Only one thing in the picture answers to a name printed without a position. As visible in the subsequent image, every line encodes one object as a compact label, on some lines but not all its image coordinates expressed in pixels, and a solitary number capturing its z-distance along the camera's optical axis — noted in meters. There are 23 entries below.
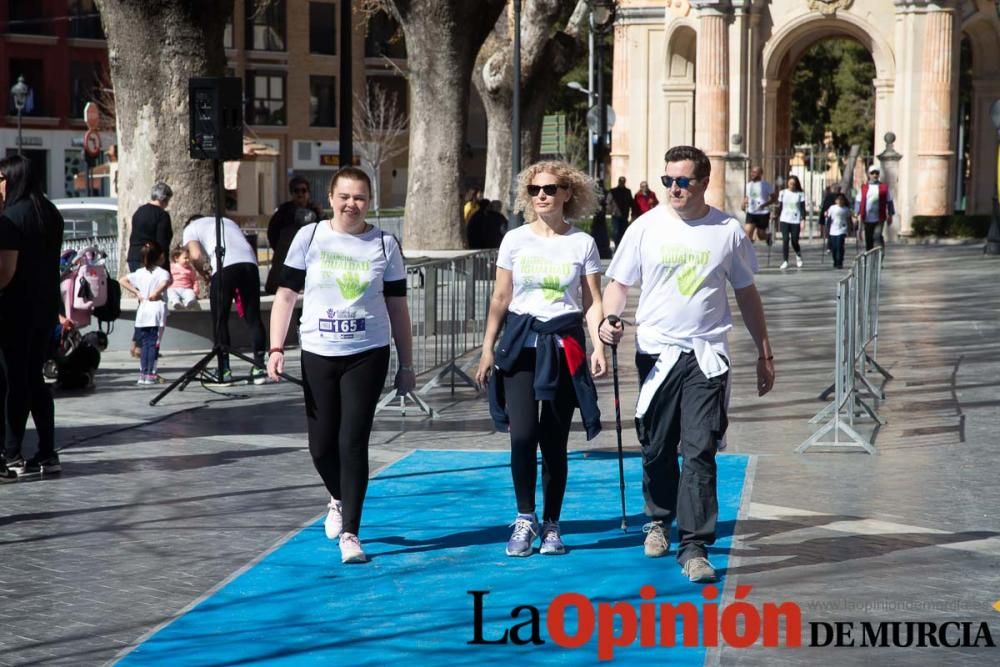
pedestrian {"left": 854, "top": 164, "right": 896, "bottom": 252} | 33.06
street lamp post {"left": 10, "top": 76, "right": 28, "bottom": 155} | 50.06
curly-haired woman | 7.71
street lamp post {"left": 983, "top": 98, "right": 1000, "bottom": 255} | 36.12
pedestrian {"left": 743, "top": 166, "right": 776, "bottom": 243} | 32.69
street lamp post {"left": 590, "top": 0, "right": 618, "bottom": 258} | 31.69
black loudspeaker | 14.91
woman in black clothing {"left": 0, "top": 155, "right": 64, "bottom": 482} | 9.79
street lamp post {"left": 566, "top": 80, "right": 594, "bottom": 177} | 36.97
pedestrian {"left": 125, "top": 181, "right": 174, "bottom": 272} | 15.81
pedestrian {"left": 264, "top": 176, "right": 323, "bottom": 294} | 14.95
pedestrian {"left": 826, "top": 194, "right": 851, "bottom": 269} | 29.89
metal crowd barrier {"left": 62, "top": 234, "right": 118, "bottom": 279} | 24.69
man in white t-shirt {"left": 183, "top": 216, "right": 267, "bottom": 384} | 14.90
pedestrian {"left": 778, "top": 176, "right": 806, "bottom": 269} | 31.16
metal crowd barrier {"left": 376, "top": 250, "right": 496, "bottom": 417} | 14.33
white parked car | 30.59
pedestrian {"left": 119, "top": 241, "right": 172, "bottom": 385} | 14.42
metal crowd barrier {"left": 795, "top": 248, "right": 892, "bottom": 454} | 10.85
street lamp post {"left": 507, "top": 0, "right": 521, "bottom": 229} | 28.17
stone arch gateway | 44.41
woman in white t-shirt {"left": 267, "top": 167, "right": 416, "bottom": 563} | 7.65
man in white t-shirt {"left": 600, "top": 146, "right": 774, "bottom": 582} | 7.32
